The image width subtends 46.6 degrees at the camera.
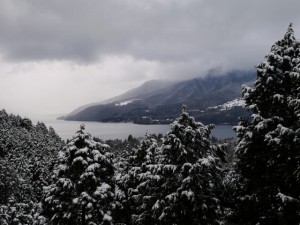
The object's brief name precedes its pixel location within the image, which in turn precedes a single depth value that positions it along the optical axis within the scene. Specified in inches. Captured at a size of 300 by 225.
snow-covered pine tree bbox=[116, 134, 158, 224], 1051.9
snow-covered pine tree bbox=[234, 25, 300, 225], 601.9
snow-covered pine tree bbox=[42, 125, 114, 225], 799.1
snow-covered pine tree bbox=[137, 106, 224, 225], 738.2
